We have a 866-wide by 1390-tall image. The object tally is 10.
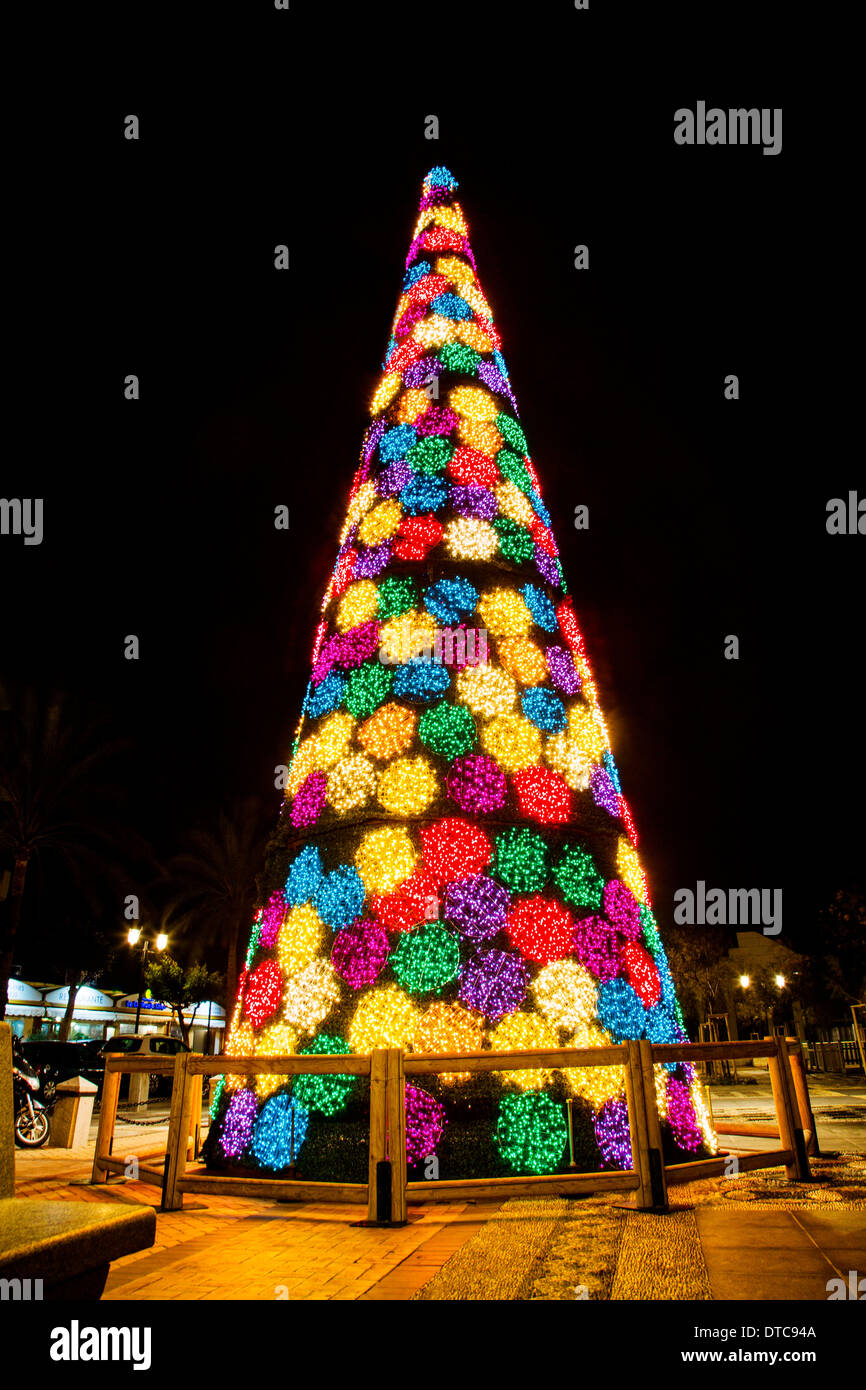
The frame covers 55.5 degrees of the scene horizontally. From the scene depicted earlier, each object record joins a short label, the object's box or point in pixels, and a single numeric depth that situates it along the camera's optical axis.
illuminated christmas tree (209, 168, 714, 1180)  6.32
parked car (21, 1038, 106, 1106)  17.58
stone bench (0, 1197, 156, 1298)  2.05
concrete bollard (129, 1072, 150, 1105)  17.52
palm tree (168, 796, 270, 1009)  26.50
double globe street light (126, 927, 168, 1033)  20.74
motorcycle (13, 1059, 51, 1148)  11.61
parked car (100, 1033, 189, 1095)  20.88
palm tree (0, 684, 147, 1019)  19.45
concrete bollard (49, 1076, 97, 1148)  11.23
